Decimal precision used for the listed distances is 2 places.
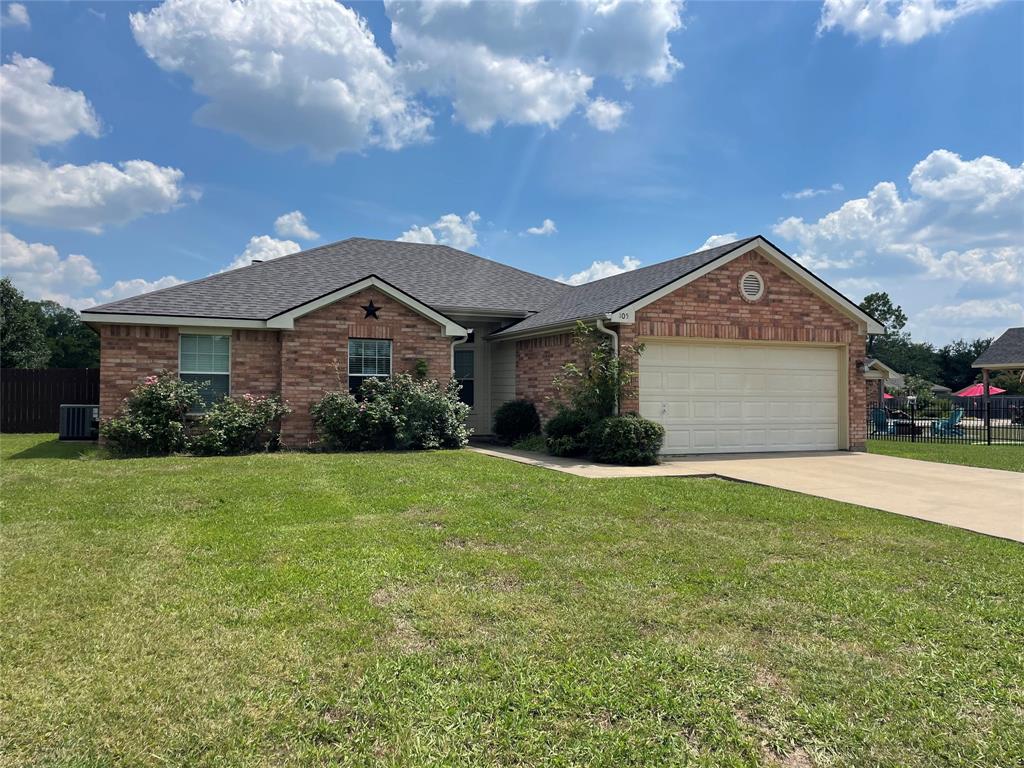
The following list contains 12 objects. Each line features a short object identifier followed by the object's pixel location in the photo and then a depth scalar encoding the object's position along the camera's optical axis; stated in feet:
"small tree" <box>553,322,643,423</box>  43.91
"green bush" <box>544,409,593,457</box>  44.21
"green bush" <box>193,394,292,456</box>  43.14
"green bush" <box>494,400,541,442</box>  53.11
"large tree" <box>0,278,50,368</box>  115.55
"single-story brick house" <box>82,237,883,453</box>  45.32
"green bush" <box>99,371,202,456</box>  42.19
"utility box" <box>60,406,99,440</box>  55.11
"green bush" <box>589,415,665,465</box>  40.98
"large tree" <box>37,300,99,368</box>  162.09
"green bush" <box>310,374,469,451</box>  45.65
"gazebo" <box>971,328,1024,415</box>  120.47
